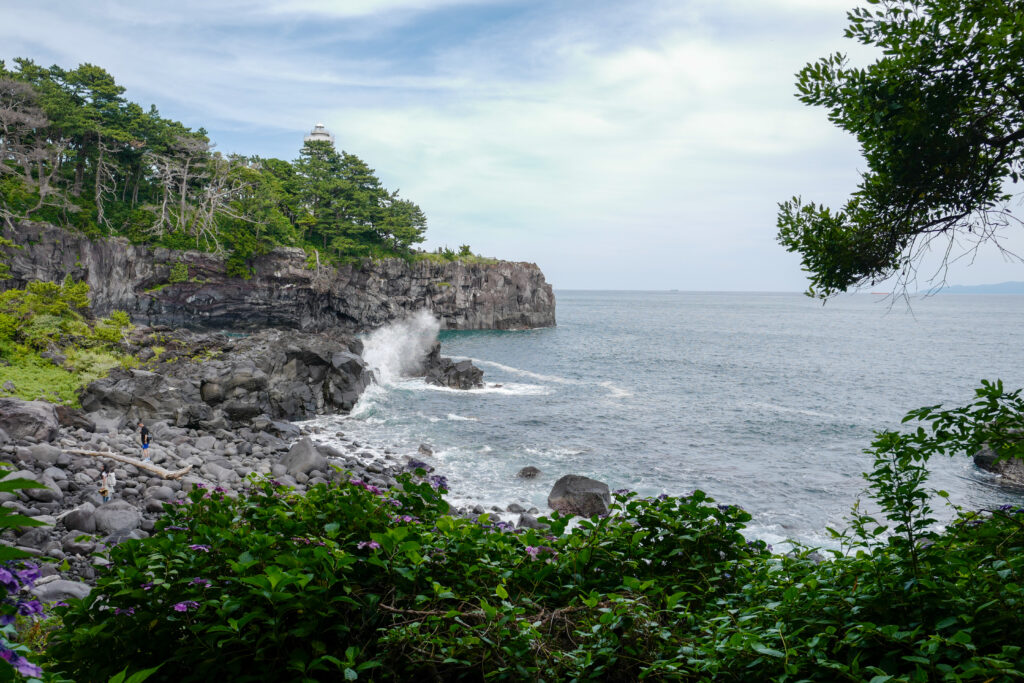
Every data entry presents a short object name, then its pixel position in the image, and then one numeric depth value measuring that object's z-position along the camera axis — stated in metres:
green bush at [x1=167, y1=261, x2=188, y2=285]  59.91
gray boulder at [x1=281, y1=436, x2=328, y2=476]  17.95
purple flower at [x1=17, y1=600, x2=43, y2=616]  2.45
